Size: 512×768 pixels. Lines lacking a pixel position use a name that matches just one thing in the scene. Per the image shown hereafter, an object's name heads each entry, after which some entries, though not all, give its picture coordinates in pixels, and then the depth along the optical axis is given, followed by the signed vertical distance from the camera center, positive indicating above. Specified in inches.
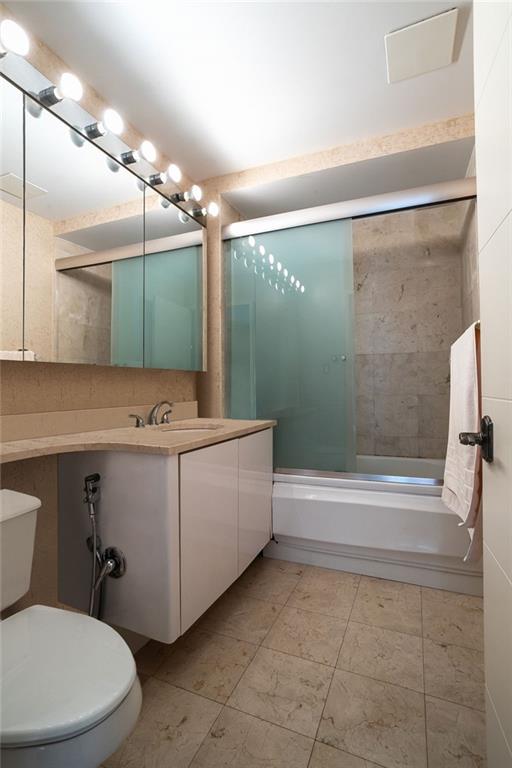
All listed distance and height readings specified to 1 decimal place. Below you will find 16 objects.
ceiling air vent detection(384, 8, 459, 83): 52.2 +55.4
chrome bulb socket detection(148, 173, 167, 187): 70.2 +43.6
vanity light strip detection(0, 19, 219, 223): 45.3 +46.1
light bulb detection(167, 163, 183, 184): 77.3 +49.5
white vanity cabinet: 43.5 -20.3
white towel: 40.3 -8.1
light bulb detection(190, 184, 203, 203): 82.2 +47.4
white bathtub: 65.9 -29.7
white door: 24.0 +4.6
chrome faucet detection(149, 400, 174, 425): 69.7 -5.5
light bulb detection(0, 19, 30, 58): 44.4 +46.8
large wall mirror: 45.2 +22.6
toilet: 22.5 -22.5
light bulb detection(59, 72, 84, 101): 52.2 +47.3
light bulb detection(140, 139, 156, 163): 69.2 +48.8
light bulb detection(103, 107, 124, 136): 60.9 +48.7
